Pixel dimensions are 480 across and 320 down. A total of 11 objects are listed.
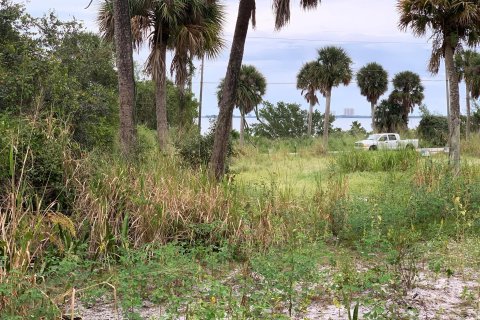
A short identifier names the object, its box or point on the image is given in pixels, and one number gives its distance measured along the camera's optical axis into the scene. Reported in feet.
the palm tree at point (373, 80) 150.82
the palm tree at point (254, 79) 122.11
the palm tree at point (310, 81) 123.95
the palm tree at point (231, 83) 35.68
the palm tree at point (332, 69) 121.60
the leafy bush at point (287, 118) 209.77
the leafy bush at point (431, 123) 137.43
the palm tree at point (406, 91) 155.63
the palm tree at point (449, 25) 49.08
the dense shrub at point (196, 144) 47.26
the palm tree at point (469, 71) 121.47
